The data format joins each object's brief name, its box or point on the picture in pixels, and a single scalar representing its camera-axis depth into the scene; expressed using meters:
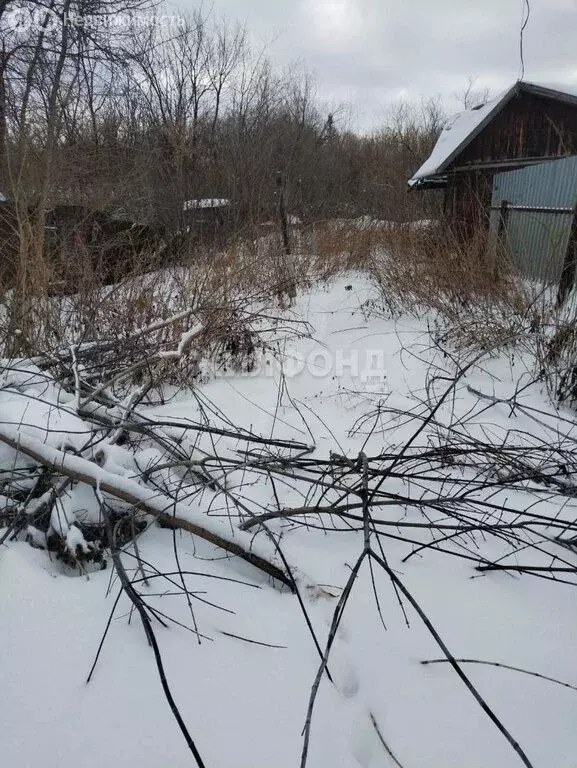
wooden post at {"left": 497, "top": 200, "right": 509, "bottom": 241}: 6.65
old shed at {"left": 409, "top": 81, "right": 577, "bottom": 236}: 8.26
